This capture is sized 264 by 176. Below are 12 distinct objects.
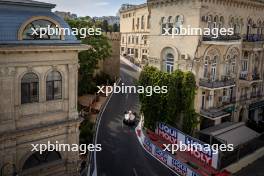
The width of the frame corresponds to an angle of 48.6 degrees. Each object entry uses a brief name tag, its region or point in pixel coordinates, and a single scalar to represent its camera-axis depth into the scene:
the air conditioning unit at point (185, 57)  33.69
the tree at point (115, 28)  98.61
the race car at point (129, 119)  37.88
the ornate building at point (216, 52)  33.31
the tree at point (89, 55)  42.59
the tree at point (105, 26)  86.56
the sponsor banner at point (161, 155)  29.15
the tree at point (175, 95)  31.70
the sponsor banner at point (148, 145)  31.17
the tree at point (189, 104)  32.00
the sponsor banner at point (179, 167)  26.70
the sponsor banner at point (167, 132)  32.22
